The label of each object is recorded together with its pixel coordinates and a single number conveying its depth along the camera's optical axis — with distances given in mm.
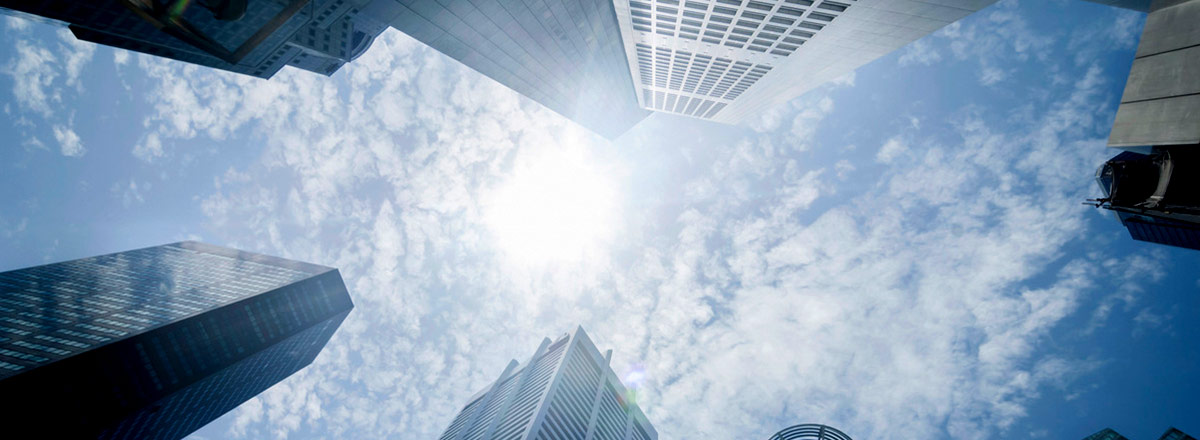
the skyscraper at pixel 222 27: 29109
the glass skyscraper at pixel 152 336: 71438
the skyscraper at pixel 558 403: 76812
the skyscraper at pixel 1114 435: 55181
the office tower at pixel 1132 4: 16344
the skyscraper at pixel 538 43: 39375
